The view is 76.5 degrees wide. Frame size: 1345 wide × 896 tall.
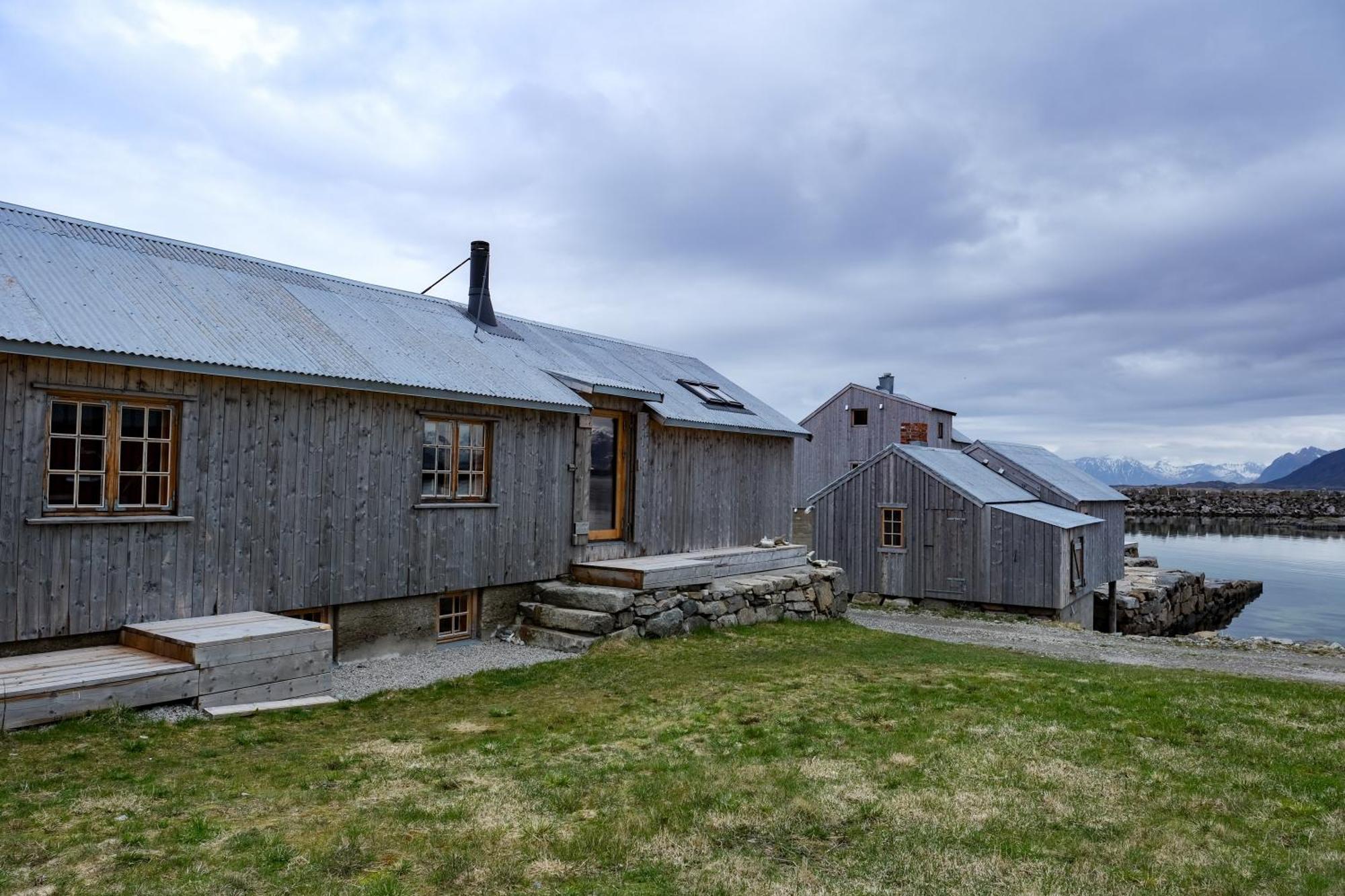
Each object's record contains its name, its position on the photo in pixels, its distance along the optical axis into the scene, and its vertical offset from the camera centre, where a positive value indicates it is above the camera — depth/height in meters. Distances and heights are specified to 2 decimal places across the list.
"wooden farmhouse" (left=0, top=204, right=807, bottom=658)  8.52 +0.55
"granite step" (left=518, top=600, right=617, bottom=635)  12.61 -1.86
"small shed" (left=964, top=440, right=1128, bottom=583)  27.98 +0.32
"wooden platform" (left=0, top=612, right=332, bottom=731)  7.29 -1.65
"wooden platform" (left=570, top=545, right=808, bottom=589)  13.37 -1.21
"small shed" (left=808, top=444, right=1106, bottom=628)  23.67 -1.09
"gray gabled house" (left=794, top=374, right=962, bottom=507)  38.50 +3.18
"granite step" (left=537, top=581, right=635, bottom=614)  12.86 -1.55
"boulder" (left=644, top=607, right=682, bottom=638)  13.11 -1.99
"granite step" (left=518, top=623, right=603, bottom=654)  12.34 -2.13
